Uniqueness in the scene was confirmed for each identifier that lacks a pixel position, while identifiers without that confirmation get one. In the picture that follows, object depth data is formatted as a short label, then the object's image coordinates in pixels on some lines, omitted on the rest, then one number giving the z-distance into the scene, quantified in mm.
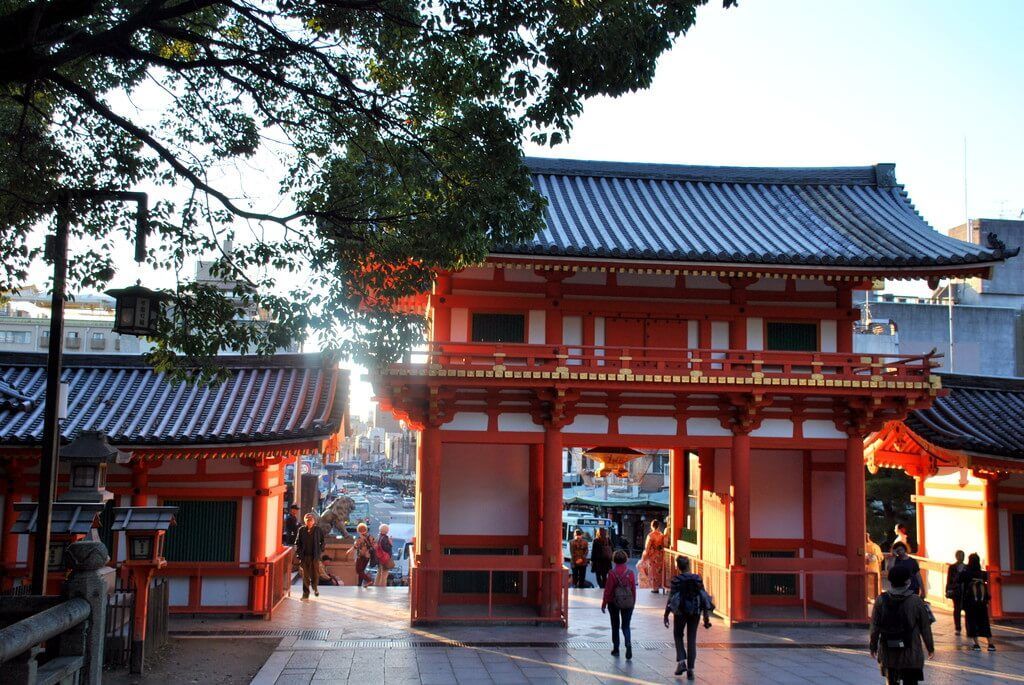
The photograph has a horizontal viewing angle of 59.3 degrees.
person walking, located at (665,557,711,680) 13367
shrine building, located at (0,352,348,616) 17453
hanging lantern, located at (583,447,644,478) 21047
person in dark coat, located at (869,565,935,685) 10023
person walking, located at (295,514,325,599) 20500
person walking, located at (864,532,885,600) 19320
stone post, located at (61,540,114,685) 9477
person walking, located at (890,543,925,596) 14001
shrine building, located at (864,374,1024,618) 18812
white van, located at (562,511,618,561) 42719
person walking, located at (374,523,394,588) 24531
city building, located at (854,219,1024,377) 43625
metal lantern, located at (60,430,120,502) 13867
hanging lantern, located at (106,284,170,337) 10664
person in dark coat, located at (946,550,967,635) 16250
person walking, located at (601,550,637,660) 14562
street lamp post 10750
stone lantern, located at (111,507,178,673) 13758
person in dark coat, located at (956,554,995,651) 15852
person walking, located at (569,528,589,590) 24609
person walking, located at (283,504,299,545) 26594
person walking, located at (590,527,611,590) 23094
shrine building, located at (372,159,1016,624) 17688
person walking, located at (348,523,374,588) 24595
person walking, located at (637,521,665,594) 23141
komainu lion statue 28938
